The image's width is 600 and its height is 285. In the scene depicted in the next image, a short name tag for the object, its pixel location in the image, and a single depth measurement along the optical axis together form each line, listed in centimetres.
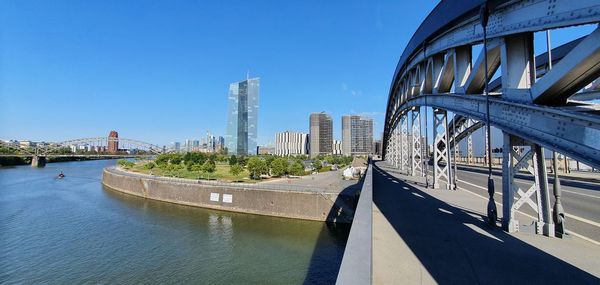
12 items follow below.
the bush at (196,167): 5742
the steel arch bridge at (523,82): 432
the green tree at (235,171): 4956
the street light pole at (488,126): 643
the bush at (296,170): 4934
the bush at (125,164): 7512
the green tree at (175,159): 7880
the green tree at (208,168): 5352
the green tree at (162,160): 7236
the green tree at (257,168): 4628
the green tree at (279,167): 4788
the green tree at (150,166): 7244
